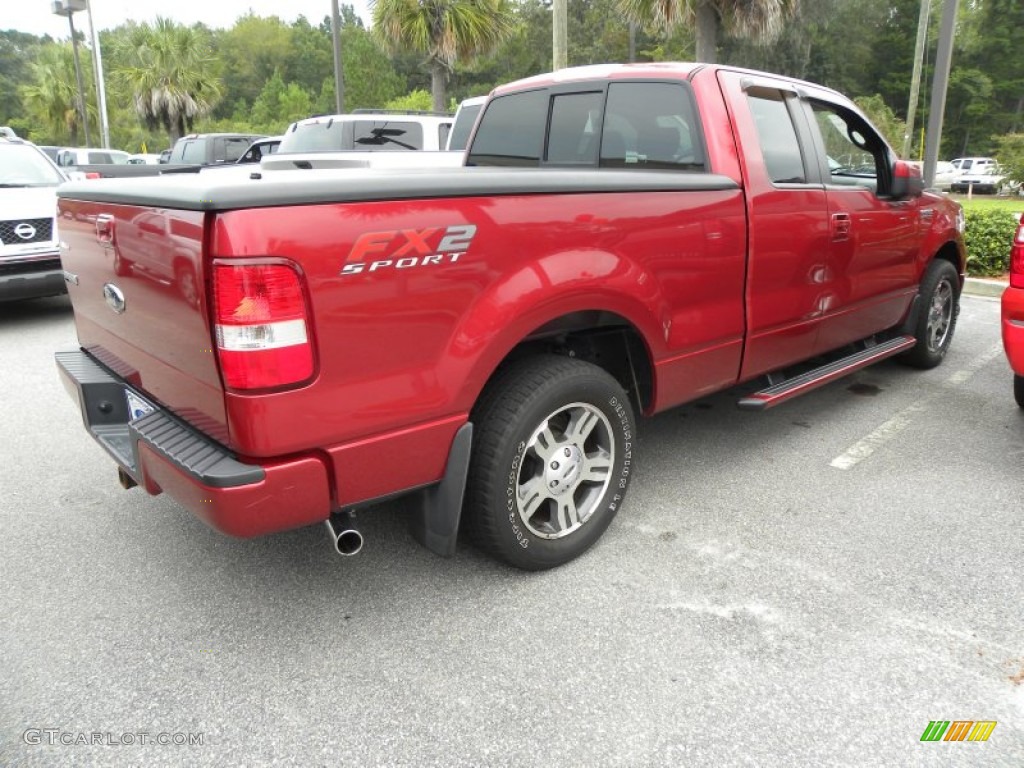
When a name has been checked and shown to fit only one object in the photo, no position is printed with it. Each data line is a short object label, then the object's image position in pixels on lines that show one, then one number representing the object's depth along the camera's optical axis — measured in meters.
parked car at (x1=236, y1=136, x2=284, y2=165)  14.45
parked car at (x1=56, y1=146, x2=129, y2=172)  24.41
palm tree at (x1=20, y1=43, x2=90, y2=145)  47.66
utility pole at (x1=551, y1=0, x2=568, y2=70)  11.09
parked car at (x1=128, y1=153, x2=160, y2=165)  26.33
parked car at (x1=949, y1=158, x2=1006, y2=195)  34.80
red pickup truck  2.16
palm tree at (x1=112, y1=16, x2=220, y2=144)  33.47
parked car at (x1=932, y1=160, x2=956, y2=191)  32.99
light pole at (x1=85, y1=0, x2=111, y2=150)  30.05
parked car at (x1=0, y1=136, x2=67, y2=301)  6.96
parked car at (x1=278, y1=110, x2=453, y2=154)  9.87
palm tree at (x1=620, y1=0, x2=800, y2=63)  13.66
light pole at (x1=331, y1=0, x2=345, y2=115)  16.62
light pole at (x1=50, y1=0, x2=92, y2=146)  29.23
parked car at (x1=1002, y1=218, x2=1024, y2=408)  3.93
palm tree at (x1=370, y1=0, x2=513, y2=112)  18.17
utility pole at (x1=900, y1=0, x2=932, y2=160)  20.37
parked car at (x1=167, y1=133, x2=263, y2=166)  19.20
